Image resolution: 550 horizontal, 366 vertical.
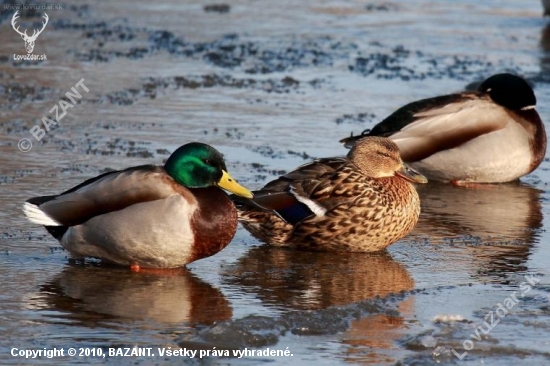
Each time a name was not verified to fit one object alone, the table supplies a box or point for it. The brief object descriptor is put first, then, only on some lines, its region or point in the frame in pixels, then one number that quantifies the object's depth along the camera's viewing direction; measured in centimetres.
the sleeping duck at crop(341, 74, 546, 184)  1908
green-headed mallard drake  1309
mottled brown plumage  1457
